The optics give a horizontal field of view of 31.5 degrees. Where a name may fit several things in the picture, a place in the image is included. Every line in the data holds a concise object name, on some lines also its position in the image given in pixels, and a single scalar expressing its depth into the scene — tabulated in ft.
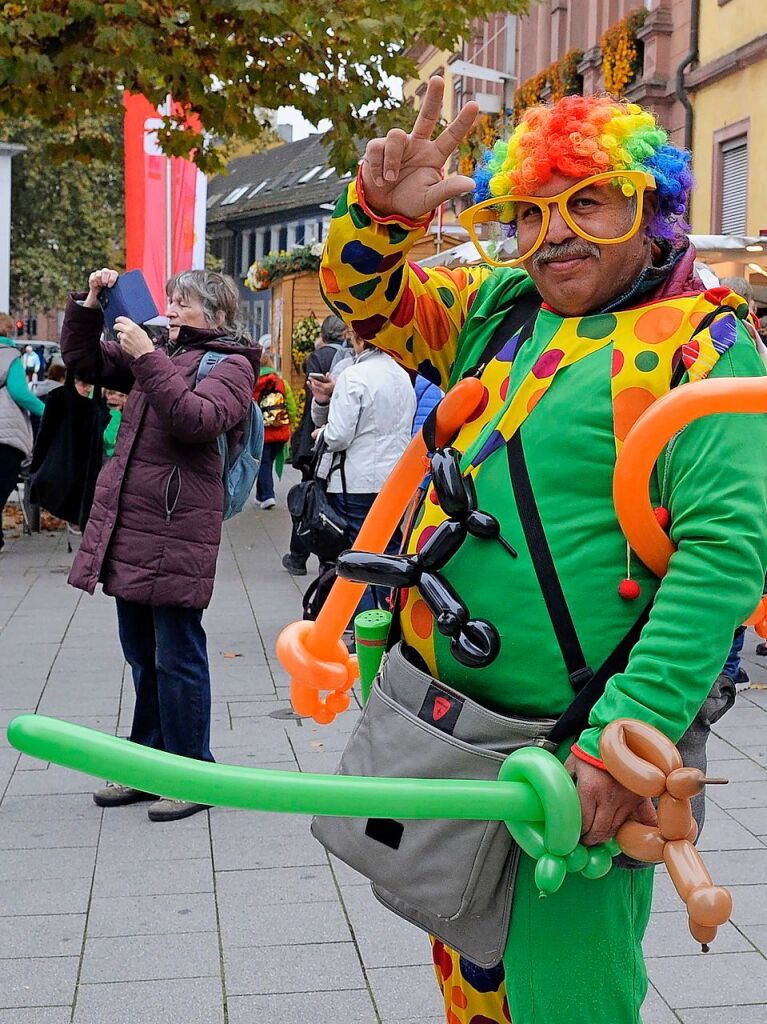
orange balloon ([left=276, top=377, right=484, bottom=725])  7.50
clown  5.96
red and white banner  41.34
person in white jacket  22.26
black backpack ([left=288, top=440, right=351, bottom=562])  22.79
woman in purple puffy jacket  14.26
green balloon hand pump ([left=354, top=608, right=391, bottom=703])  7.60
